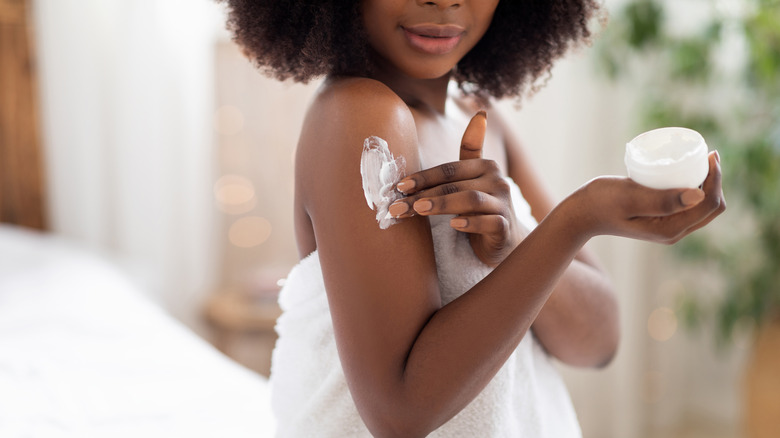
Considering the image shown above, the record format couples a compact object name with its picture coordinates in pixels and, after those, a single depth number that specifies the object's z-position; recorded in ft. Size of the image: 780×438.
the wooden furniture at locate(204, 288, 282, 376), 8.71
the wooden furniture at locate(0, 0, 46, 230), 9.42
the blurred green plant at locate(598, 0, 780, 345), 7.25
